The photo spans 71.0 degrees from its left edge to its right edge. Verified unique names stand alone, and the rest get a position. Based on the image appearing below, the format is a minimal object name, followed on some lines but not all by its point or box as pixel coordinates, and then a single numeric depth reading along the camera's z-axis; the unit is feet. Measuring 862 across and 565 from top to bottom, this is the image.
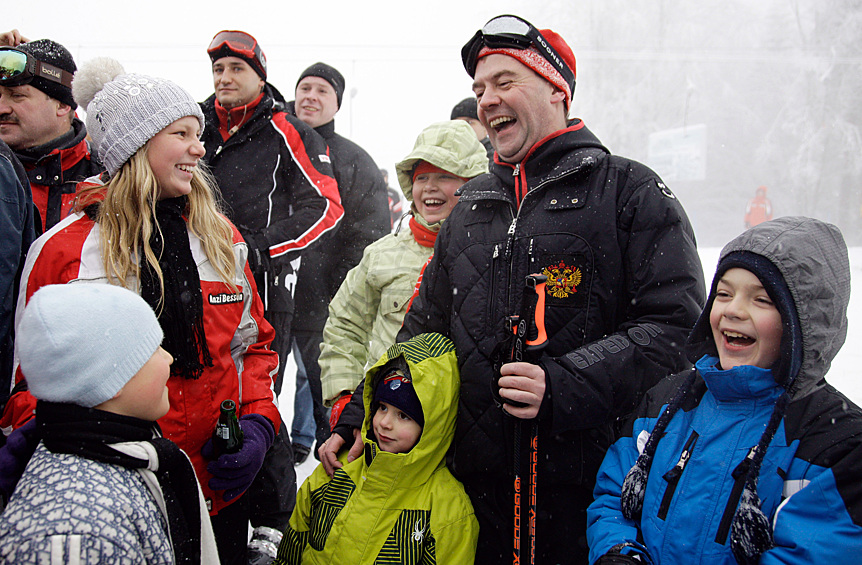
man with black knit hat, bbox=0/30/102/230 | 8.43
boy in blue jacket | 4.14
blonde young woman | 5.82
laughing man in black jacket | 5.41
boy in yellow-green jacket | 6.23
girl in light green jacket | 8.49
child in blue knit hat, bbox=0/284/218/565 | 3.85
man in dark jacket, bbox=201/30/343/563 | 11.19
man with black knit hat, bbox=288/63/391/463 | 13.69
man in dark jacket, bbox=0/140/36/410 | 5.95
